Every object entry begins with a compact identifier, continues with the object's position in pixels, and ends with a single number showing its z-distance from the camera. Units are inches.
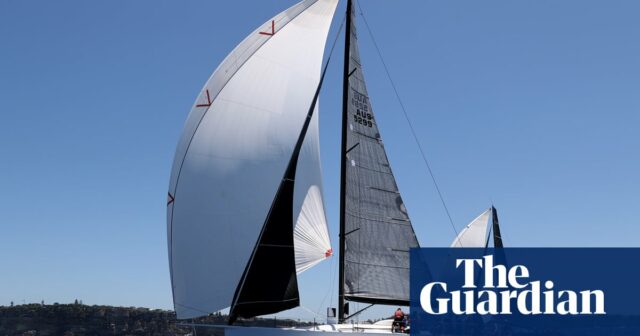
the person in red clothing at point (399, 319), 869.8
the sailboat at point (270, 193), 845.8
